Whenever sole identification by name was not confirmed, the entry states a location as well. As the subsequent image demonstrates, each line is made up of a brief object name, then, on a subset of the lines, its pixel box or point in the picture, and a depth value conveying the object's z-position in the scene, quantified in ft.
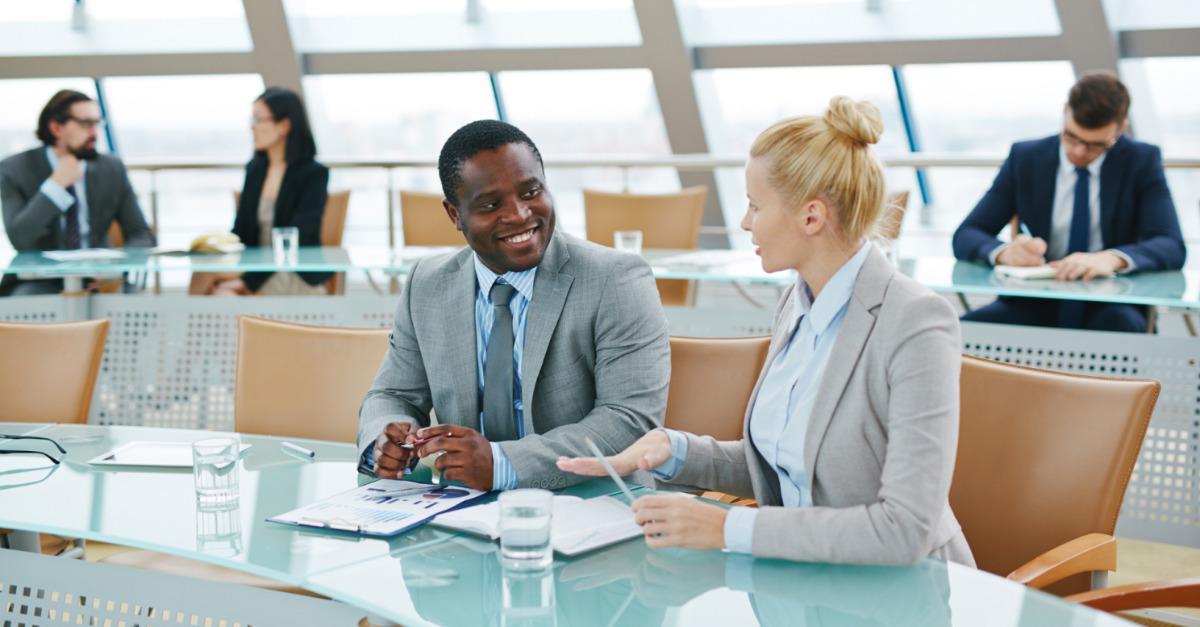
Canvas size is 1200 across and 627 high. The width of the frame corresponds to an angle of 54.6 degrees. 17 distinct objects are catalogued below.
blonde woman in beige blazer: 4.69
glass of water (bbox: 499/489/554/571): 4.61
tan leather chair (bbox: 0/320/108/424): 8.38
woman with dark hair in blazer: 14.96
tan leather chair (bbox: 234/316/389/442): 7.99
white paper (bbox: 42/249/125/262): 13.24
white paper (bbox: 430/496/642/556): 4.89
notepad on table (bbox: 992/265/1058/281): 10.77
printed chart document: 5.16
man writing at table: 11.01
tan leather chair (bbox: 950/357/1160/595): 6.04
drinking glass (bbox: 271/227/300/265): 13.58
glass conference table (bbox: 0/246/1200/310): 10.05
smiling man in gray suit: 6.55
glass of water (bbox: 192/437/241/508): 5.53
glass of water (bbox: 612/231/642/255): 12.36
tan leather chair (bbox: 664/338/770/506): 7.23
